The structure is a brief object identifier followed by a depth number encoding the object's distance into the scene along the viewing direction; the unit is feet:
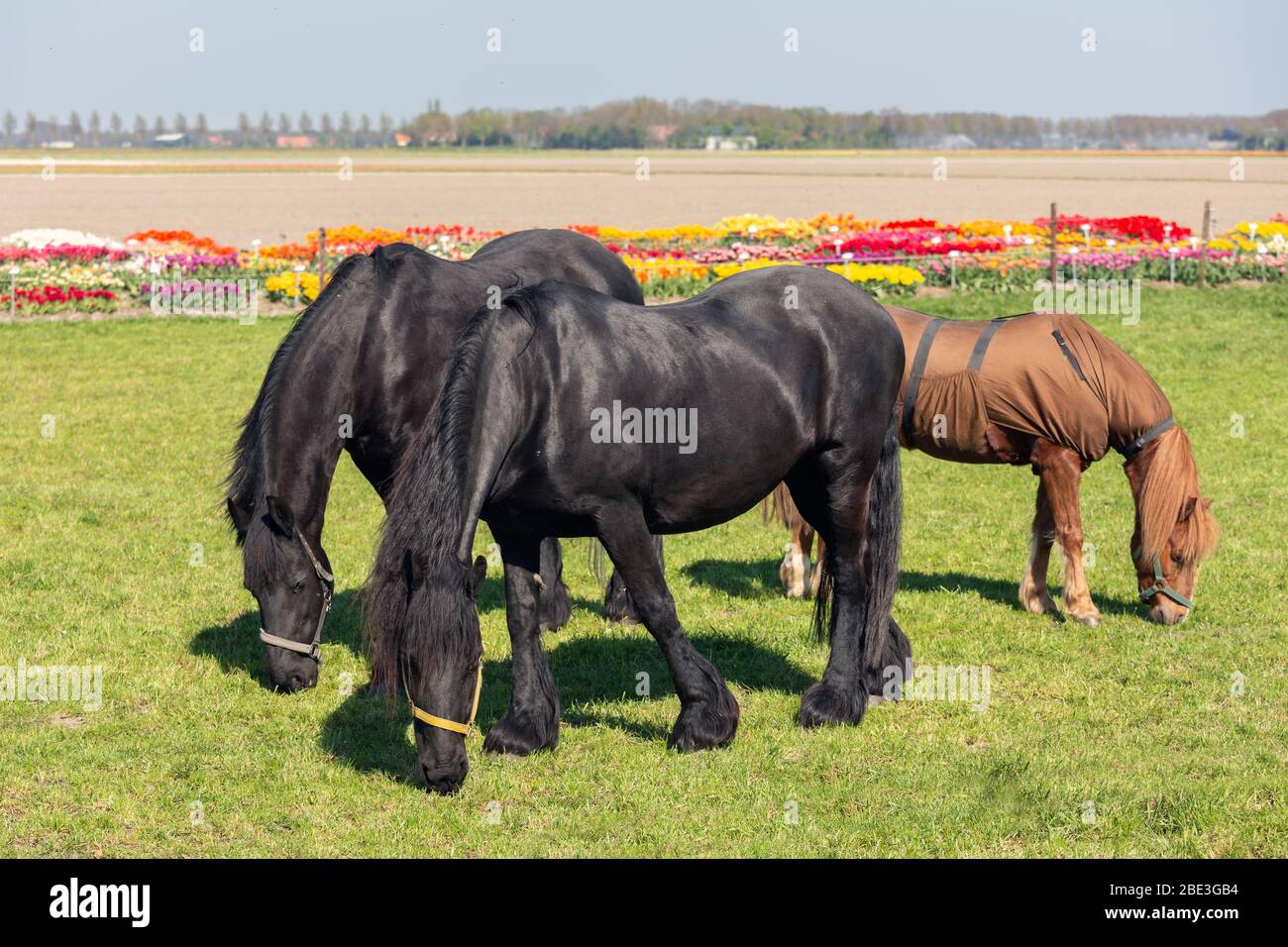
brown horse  29.17
